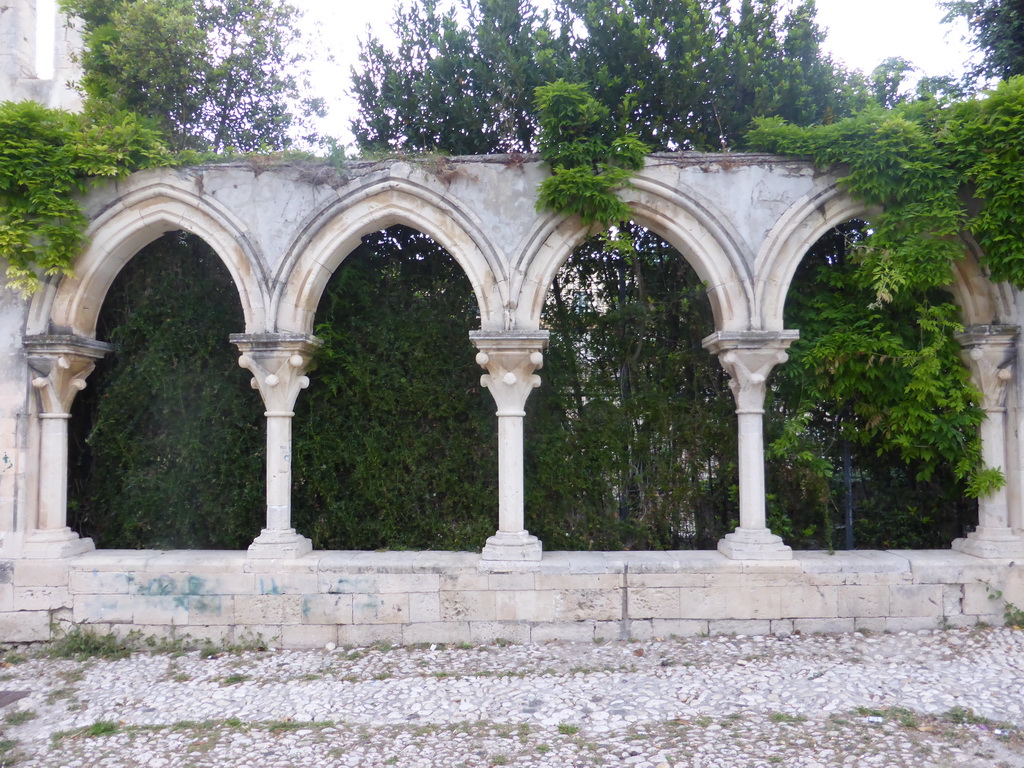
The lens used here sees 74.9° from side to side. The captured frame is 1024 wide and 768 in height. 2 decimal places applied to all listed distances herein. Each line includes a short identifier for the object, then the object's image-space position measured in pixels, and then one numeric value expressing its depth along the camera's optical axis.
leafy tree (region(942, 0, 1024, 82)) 7.59
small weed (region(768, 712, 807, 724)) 3.67
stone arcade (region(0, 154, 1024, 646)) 5.00
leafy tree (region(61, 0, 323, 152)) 6.11
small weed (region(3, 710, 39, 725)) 3.86
